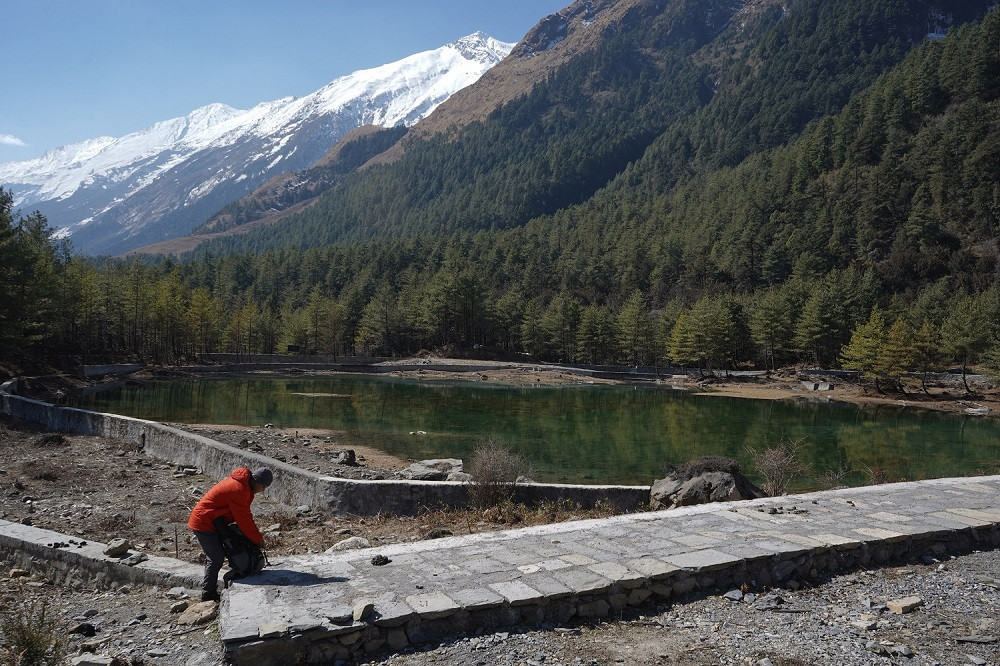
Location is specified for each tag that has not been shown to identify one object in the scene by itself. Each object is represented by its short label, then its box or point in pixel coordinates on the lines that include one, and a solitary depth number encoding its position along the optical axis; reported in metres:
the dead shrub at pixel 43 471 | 17.20
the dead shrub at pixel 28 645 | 5.62
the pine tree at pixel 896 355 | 64.25
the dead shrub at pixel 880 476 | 19.32
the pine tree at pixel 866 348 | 67.00
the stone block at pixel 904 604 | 7.40
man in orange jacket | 7.50
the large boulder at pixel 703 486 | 14.04
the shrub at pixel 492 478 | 14.03
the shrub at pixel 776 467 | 15.37
